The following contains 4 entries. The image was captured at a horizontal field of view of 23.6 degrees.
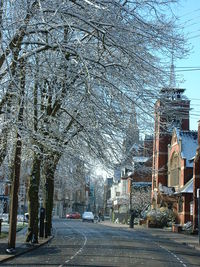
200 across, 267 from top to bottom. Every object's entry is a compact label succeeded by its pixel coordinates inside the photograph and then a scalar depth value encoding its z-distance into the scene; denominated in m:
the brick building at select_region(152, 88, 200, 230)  45.91
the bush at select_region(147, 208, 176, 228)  50.41
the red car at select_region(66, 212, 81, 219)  91.06
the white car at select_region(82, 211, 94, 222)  73.94
